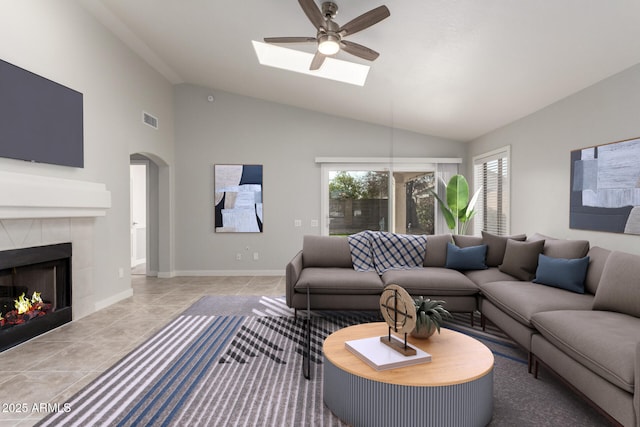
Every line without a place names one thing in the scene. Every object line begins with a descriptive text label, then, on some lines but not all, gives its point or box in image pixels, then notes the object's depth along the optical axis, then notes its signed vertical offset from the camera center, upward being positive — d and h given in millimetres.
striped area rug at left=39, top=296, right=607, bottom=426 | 1979 -1210
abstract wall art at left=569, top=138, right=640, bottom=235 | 2928 +185
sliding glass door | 6340 +151
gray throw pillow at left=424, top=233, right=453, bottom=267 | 4199 -557
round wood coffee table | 1731 -957
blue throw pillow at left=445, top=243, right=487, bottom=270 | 3920 -580
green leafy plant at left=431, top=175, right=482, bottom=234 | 5570 +71
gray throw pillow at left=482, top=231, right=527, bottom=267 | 3965 -472
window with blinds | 5012 +253
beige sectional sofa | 1829 -725
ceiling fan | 2564 +1439
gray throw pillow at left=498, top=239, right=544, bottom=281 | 3387 -520
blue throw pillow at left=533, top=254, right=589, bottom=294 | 2918 -570
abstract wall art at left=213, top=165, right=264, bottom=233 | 6191 +160
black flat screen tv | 2844 +801
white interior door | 7743 -121
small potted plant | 2256 -725
